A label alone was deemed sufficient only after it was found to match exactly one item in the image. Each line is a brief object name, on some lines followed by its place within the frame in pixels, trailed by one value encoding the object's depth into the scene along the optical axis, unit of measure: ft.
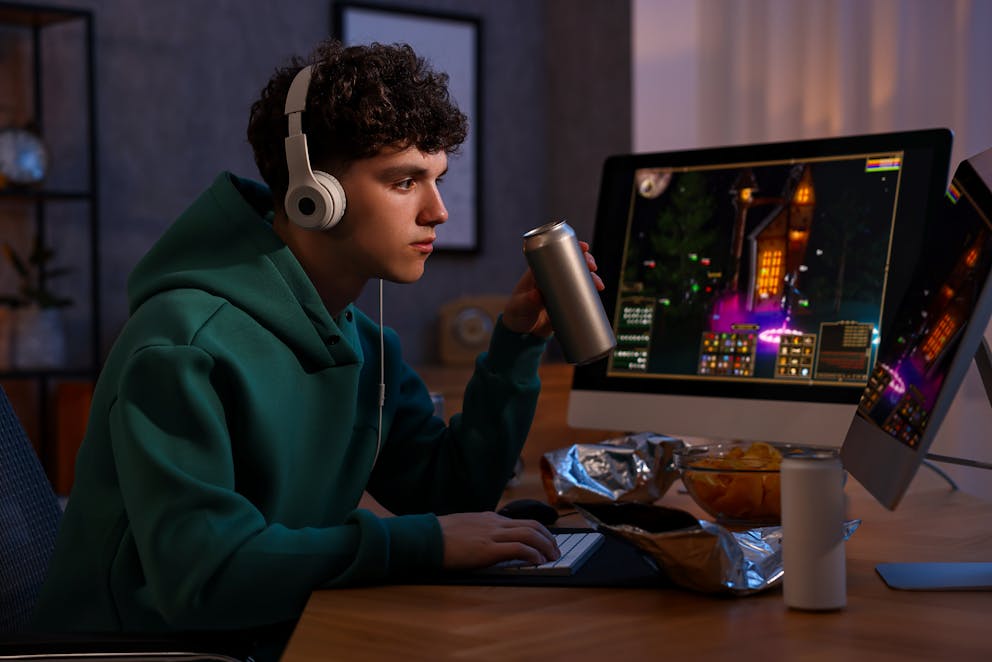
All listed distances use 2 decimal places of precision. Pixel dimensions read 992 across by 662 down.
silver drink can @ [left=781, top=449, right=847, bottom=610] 2.89
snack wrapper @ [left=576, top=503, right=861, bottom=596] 3.05
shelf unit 10.48
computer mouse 4.40
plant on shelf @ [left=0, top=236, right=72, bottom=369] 10.39
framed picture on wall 12.48
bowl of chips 4.16
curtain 8.41
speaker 12.44
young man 3.20
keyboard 3.38
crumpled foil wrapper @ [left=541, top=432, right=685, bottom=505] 4.85
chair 4.07
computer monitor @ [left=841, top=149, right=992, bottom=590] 2.77
